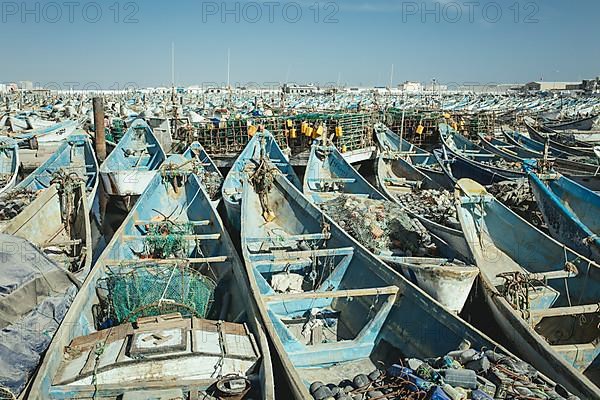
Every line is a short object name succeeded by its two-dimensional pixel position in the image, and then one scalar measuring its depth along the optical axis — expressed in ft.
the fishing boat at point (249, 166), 41.37
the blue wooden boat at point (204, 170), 45.96
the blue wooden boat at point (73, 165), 48.16
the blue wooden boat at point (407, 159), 54.95
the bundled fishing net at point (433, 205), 39.55
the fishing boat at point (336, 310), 21.93
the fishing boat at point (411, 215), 24.76
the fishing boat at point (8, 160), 55.12
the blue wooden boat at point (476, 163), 54.80
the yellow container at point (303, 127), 71.92
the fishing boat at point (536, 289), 20.27
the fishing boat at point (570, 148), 73.79
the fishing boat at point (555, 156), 54.08
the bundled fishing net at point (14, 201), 39.32
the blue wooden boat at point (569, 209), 31.53
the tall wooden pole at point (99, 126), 69.00
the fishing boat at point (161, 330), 18.26
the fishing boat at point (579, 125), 108.68
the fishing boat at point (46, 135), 81.66
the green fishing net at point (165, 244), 33.17
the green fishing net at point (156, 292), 24.17
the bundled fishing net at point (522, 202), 44.04
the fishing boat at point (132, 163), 50.26
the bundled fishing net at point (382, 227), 34.55
